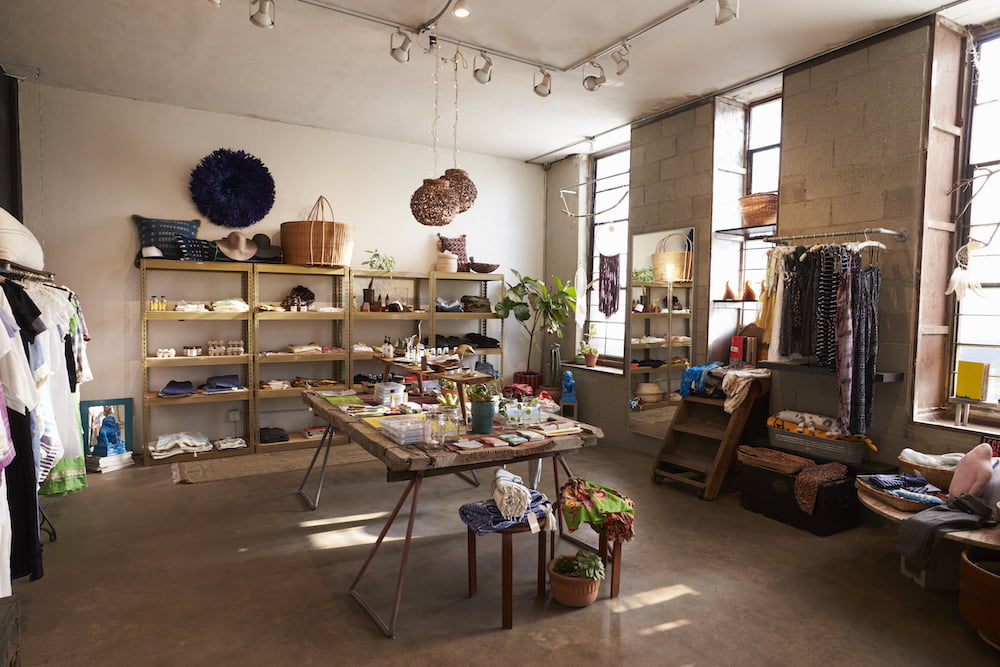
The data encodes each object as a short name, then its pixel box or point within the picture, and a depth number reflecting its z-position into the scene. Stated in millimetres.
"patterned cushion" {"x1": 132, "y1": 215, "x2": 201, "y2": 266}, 5242
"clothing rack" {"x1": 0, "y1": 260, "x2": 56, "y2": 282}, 3150
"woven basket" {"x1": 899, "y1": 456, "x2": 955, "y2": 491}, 3289
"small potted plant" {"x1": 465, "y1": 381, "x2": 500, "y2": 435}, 3096
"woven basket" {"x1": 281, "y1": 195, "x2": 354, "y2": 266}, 5609
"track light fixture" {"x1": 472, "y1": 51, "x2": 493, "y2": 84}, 4035
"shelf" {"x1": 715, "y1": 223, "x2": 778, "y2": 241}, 4871
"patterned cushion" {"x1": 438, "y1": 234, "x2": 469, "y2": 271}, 6785
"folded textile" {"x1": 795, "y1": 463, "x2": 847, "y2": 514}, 3752
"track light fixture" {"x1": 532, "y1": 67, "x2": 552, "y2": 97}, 4209
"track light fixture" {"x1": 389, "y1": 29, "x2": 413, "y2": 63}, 3752
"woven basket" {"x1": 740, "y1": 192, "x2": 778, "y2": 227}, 4742
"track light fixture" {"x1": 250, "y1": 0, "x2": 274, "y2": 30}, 3207
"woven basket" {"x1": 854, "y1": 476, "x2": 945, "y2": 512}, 3086
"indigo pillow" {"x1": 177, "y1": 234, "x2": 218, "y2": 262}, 5242
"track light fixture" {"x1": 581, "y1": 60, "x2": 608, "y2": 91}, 4230
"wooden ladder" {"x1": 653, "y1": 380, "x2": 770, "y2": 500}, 4469
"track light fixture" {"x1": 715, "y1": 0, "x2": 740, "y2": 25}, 3094
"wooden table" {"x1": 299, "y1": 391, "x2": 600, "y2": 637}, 2652
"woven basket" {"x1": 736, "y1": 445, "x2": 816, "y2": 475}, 3963
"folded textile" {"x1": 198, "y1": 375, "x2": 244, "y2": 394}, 5473
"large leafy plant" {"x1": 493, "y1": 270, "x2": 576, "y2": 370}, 6801
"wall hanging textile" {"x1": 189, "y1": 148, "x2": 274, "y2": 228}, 5555
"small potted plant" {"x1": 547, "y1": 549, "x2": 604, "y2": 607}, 2824
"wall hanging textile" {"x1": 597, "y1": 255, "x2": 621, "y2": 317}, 6539
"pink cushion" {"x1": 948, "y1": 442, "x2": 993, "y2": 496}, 3021
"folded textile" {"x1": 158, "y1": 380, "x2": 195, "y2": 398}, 5227
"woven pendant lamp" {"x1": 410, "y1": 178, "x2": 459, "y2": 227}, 3973
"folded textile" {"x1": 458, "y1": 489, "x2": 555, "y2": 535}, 2682
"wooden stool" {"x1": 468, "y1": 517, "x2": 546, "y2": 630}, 2631
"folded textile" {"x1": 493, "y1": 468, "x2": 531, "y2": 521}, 2688
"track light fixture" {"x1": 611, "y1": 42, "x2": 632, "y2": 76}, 4023
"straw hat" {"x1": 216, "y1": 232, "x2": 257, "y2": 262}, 5430
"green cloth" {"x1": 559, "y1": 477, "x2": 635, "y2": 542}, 2824
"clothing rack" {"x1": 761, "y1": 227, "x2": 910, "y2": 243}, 3754
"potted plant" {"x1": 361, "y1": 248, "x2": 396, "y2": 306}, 6355
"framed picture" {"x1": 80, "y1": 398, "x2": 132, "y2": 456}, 5086
